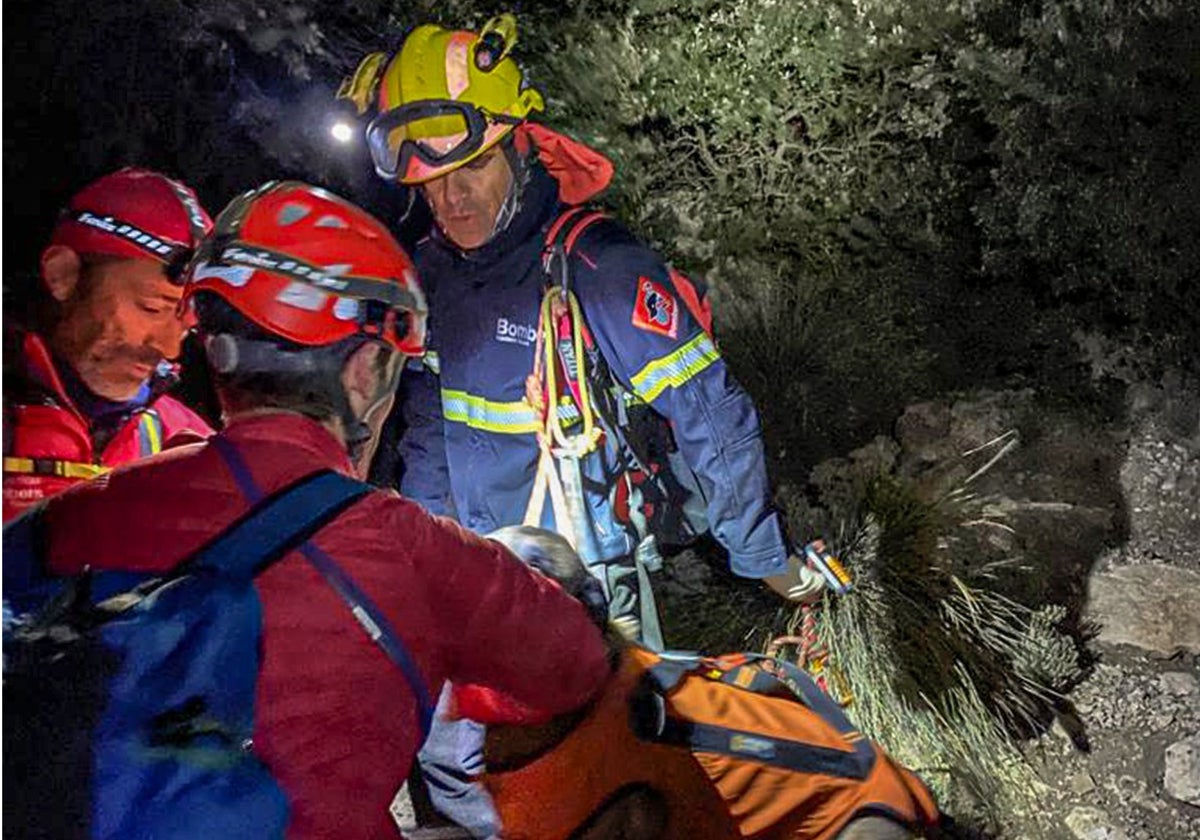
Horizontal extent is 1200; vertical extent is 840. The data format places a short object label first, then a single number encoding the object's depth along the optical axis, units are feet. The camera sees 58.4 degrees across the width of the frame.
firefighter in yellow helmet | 5.33
